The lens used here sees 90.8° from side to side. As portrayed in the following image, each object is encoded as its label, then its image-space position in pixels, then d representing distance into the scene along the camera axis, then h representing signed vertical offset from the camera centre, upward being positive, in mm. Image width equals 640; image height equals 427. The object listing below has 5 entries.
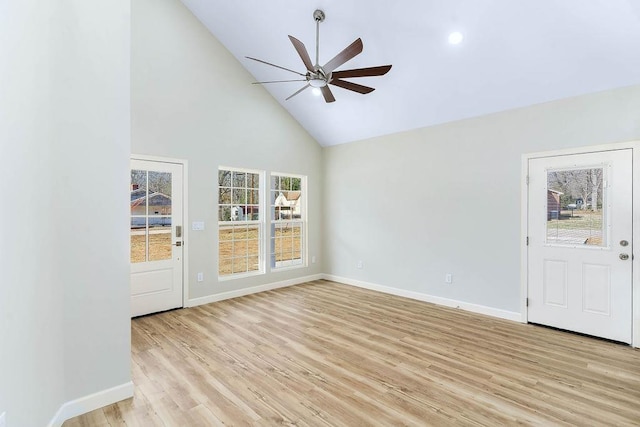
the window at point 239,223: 5195 -204
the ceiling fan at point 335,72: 2949 +1428
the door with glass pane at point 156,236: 4254 -353
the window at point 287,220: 5977 -192
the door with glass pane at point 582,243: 3453 -392
